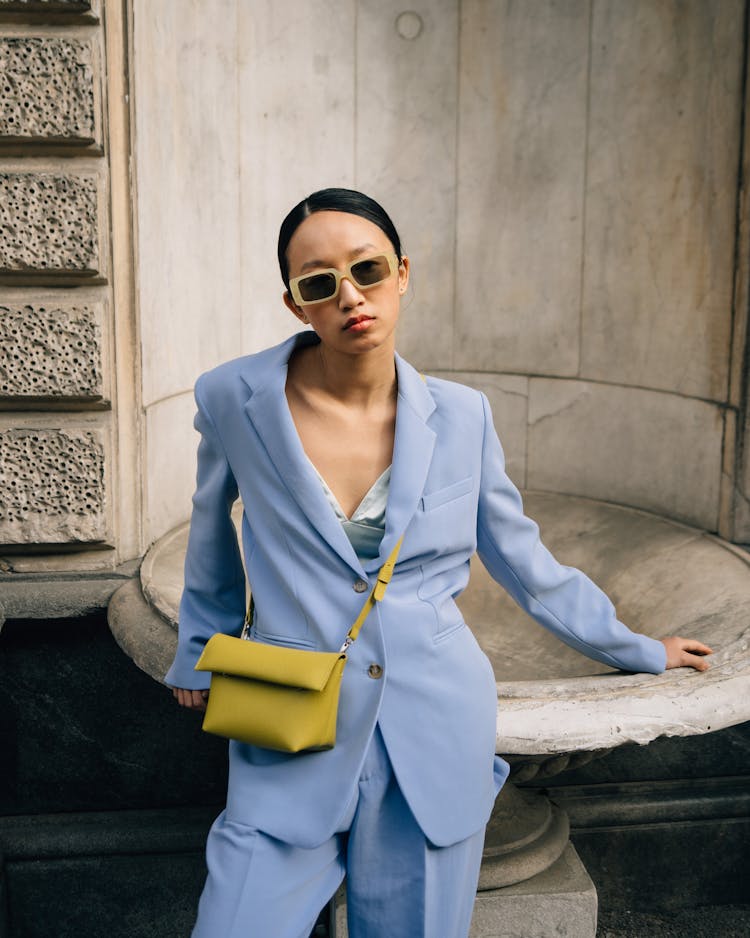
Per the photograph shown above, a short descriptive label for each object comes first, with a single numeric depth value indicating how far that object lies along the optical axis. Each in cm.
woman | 194
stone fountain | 238
